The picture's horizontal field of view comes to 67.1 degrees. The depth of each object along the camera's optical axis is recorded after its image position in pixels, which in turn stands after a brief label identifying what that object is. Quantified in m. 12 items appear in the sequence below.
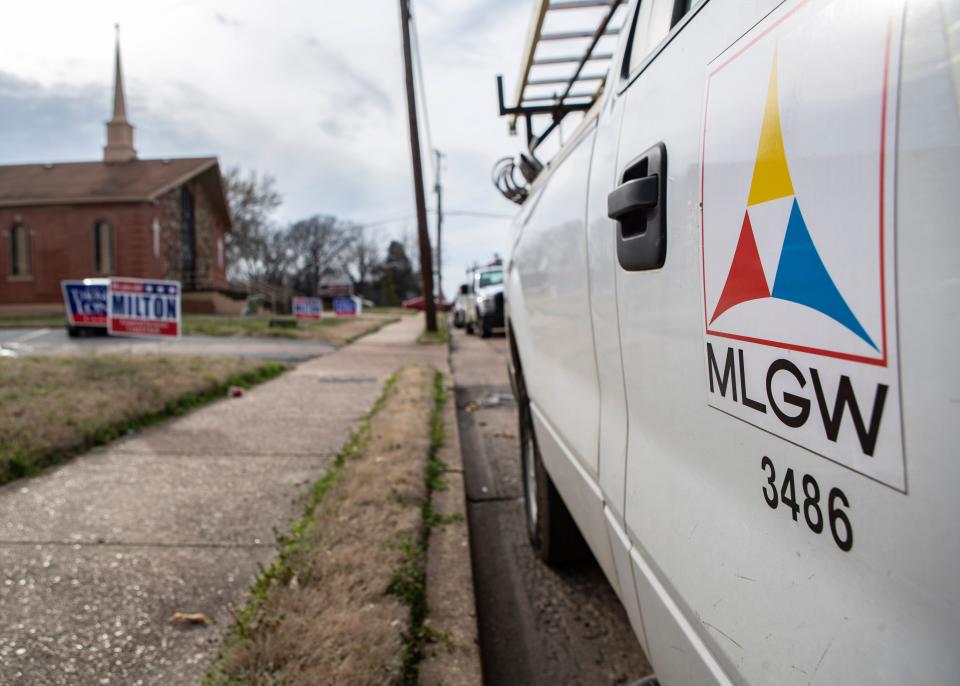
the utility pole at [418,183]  17.04
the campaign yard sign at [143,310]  9.16
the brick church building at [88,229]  30.95
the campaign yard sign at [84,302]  10.39
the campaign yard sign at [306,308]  19.50
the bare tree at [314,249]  81.06
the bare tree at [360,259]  86.75
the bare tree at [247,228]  55.22
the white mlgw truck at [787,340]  0.75
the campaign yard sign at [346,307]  27.33
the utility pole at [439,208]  47.31
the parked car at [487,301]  18.52
